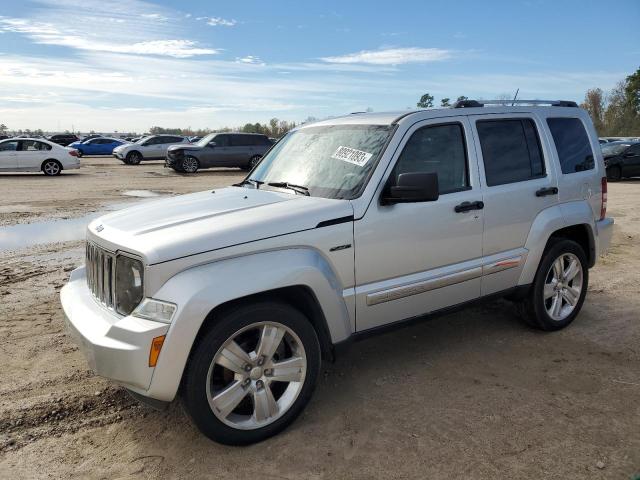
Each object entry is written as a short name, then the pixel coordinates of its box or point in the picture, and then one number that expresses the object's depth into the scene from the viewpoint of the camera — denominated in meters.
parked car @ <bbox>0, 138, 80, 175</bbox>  20.92
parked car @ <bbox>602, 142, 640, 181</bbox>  20.09
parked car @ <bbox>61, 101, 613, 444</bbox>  3.00
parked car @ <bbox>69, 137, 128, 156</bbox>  38.03
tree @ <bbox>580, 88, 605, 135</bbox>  71.94
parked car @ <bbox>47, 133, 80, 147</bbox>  51.24
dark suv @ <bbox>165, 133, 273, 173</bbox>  23.14
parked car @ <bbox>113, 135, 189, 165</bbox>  29.84
